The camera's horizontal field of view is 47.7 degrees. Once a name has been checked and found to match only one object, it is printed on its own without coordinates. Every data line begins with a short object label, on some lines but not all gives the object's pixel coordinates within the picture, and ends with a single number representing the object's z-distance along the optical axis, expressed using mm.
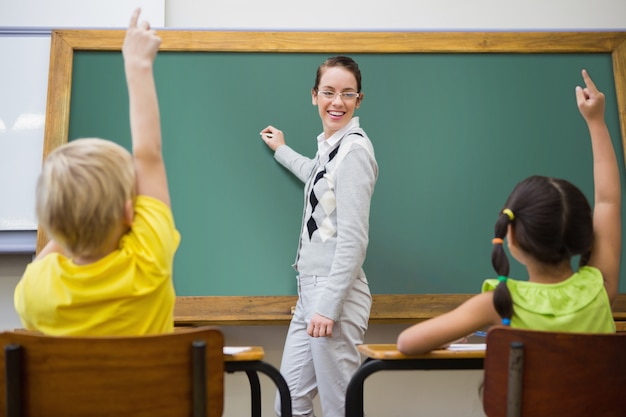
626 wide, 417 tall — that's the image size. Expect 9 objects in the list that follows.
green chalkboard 3121
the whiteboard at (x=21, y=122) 3152
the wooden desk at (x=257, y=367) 1675
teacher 2496
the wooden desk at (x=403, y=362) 1753
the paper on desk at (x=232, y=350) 1692
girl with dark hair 1719
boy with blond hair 1505
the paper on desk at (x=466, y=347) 1861
